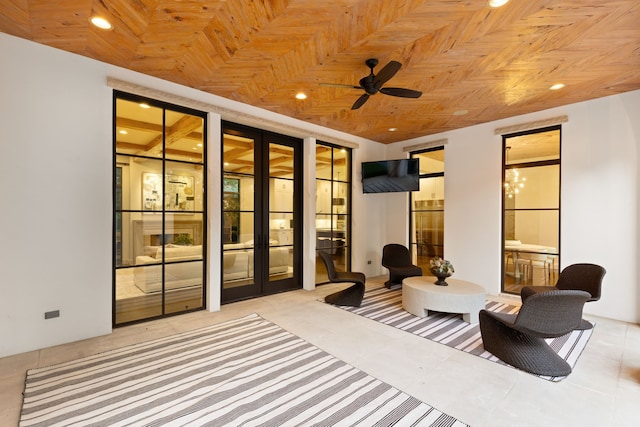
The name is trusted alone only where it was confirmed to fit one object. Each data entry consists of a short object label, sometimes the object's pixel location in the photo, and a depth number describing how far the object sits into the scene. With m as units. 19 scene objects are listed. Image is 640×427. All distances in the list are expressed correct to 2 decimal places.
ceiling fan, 3.09
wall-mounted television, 5.91
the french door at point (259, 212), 4.72
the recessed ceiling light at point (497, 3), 2.32
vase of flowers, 4.14
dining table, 4.92
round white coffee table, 3.82
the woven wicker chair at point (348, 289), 4.50
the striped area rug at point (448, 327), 3.06
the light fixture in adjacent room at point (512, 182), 5.12
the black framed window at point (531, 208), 4.75
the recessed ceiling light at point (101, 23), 2.56
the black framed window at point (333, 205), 5.94
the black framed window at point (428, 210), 6.21
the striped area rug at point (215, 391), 2.02
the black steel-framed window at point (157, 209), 3.60
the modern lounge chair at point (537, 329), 2.49
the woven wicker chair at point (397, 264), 5.67
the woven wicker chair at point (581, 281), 3.50
